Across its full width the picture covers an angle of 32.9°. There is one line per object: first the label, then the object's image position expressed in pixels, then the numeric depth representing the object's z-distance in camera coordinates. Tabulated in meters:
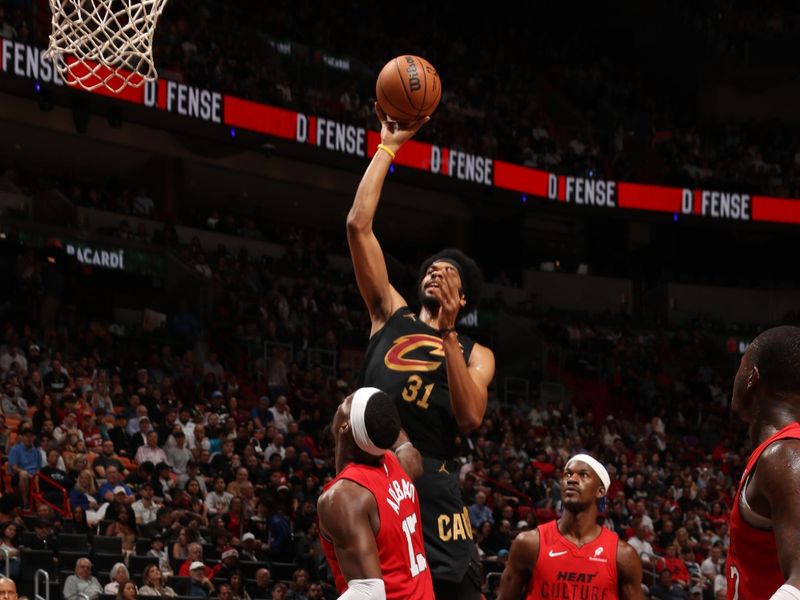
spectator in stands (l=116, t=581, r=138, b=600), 10.52
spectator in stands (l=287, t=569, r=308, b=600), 12.57
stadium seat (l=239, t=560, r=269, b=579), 12.78
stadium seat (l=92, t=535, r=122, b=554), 11.73
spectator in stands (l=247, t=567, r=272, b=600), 12.43
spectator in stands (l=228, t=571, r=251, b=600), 12.08
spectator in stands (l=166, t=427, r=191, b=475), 14.38
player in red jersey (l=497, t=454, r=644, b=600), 6.47
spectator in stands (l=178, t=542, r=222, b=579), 12.06
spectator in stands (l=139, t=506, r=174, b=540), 12.59
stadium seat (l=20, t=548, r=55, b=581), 11.09
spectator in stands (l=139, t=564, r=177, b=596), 11.16
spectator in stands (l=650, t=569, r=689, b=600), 14.86
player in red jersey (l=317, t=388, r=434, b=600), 4.17
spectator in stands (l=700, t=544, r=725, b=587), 15.85
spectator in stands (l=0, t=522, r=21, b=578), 11.06
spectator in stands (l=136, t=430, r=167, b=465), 14.00
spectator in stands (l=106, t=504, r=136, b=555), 12.16
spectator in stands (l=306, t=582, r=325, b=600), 12.35
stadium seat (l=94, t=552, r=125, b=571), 11.59
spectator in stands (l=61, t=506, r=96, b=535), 12.16
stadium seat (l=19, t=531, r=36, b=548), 11.55
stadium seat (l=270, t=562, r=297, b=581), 13.10
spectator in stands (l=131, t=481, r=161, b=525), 12.77
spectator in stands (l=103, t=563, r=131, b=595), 10.88
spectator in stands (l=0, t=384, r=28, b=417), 14.48
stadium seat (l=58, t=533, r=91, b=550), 11.66
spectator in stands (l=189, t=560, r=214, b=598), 11.91
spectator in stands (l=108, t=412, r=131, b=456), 14.05
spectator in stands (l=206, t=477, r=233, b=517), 13.64
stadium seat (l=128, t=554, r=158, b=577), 11.64
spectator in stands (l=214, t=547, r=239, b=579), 12.55
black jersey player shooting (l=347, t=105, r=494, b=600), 4.92
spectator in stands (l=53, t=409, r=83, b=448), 13.23
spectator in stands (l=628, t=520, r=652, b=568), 15.97
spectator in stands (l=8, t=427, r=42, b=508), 12.59
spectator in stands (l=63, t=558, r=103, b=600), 10.91
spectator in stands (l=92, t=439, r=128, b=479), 13.18
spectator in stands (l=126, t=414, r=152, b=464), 14.18
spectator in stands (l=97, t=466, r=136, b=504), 12.66
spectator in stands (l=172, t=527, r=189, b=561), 12.37
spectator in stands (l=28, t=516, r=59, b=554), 11.61
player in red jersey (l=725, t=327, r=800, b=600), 3.26
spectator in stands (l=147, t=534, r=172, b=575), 12.02
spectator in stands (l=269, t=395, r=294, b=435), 17.02
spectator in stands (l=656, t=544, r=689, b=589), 15.55
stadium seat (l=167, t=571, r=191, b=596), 11.73
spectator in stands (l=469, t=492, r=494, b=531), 15.05
